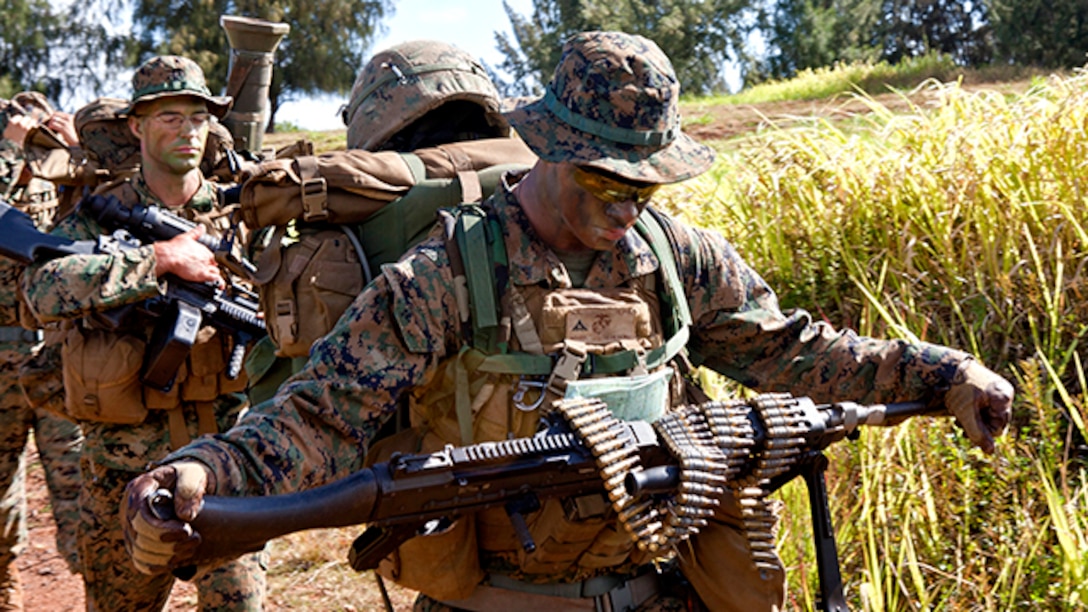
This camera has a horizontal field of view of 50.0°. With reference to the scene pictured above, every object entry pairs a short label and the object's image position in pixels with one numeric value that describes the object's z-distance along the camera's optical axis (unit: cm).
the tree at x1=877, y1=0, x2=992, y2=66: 3098
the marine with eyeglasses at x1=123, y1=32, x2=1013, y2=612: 261
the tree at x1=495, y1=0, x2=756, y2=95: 3397
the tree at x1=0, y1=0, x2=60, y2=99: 3073
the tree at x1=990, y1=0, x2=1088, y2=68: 2175
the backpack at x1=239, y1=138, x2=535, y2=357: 303
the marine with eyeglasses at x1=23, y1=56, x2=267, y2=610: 427
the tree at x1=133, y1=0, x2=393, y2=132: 3112
